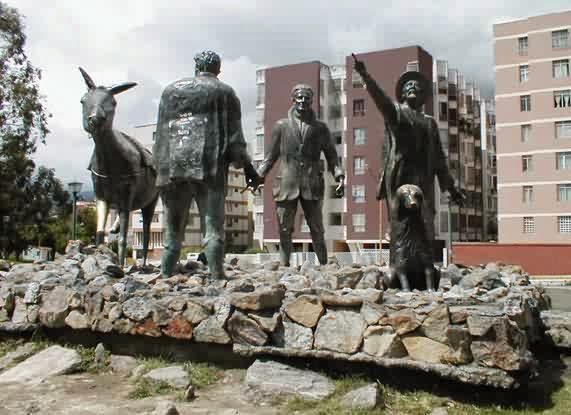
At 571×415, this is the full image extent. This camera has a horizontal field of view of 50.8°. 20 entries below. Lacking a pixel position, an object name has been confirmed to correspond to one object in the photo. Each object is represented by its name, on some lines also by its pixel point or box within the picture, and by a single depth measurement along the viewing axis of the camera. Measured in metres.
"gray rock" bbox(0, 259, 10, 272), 7.92
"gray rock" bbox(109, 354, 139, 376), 4.81
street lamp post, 15.70
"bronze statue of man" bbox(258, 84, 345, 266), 8.17
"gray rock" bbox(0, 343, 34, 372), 5.12
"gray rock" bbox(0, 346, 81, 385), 4.70
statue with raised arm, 6.07
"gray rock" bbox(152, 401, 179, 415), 3.60
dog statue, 5.86
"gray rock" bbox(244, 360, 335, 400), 4.12
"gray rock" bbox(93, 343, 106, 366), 5.00
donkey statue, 7.33
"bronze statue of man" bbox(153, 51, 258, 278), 5.75
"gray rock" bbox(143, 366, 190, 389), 4.37
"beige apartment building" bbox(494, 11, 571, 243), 32.62
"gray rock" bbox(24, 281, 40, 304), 5.45
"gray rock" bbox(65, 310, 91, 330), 5.11
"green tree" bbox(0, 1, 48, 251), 19.77
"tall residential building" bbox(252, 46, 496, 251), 37.91
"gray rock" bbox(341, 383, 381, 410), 3.82
